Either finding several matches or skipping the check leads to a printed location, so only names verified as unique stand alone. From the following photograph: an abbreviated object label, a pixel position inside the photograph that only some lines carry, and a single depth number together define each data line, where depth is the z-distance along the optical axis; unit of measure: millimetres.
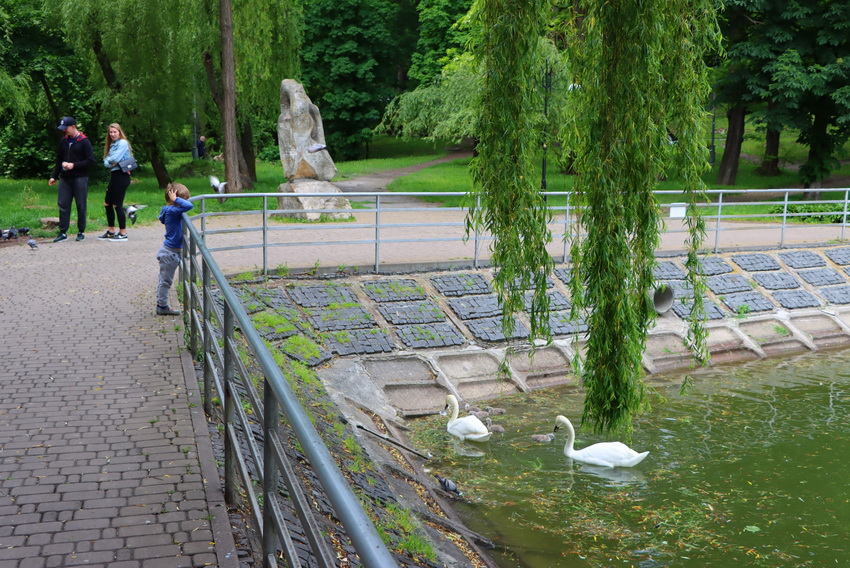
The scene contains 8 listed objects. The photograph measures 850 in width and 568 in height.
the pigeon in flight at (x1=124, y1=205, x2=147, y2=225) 16004
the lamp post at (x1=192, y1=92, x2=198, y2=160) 41625
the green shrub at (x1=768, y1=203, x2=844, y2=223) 23328
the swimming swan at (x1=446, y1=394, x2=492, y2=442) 10406
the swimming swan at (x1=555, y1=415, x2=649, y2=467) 9656
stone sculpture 20719
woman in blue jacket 14422
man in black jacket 14617
